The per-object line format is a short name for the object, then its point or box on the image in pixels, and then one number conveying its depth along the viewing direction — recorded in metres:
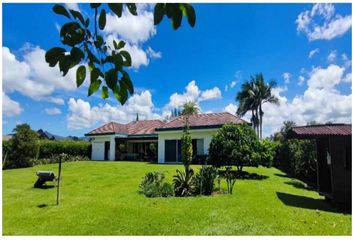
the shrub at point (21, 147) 23.84
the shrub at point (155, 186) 11.03
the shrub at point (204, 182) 11.47
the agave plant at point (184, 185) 11.32
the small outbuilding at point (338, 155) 9.59
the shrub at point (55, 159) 27.15
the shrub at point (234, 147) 16.29
